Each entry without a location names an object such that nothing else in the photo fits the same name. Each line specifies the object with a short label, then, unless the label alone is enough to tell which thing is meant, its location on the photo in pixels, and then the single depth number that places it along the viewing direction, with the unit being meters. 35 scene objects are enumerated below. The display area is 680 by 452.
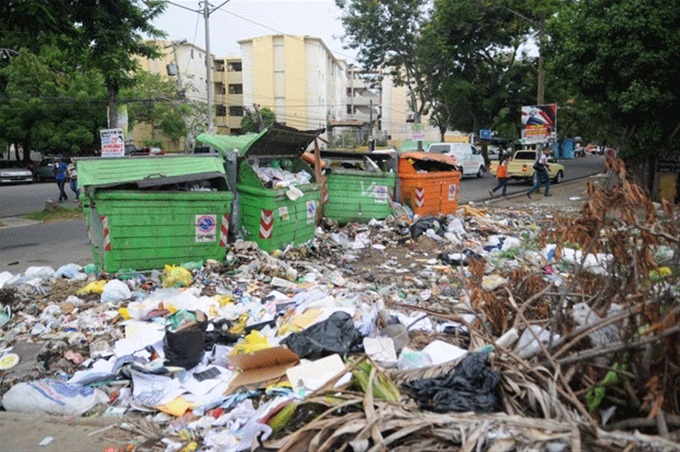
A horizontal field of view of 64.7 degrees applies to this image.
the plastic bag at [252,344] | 3.81
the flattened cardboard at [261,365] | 3.43
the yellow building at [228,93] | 54.11
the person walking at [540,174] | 16.92
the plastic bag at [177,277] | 5.45
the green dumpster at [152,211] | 5.56
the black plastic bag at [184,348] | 3.80
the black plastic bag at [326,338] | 3.65
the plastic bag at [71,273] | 5.97
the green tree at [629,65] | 12.30
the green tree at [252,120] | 44.31
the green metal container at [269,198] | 6.89
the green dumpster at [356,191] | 9.52
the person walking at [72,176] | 16.72
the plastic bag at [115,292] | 5.07
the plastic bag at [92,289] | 5.28
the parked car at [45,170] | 27.27
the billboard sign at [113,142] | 12.22
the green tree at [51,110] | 27.16
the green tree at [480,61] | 24.70
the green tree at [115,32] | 10.96
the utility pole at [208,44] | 22.80
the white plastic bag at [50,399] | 3.38
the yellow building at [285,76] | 51.78
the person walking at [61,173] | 16.17
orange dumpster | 10.88
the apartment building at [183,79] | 45.97
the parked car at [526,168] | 21.66
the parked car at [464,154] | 24.72
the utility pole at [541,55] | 17.21
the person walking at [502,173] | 16.39
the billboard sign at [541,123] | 18.53
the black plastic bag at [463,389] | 2.67
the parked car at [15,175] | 25.06
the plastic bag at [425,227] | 8.97
